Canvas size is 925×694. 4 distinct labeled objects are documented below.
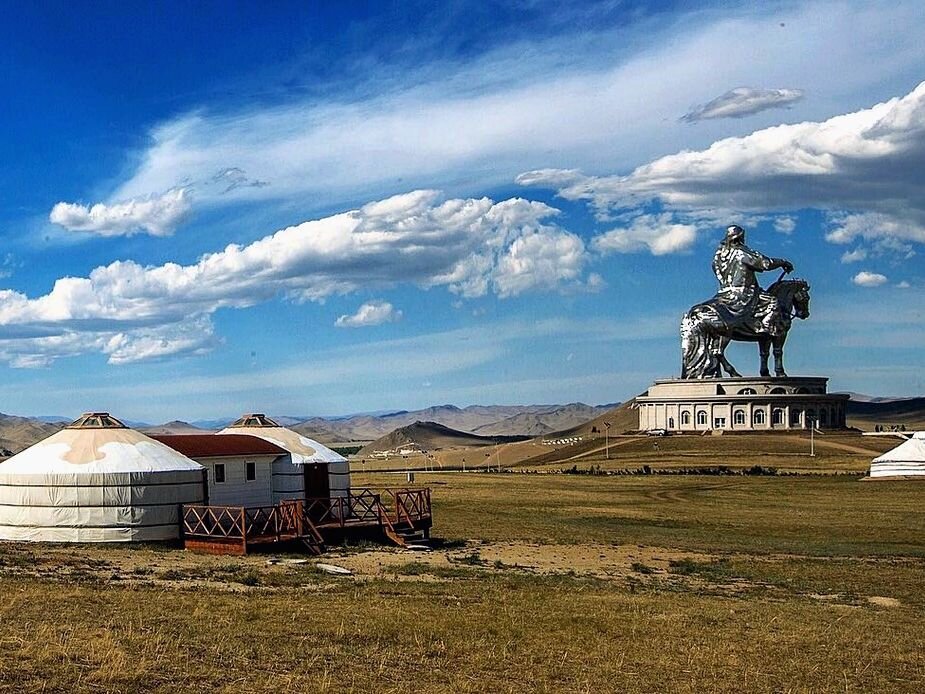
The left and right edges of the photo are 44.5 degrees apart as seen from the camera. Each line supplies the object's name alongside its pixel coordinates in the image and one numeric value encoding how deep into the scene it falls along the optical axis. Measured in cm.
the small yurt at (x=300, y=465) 3584
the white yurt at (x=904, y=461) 6694
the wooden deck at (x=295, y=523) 2961
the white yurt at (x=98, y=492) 3102
